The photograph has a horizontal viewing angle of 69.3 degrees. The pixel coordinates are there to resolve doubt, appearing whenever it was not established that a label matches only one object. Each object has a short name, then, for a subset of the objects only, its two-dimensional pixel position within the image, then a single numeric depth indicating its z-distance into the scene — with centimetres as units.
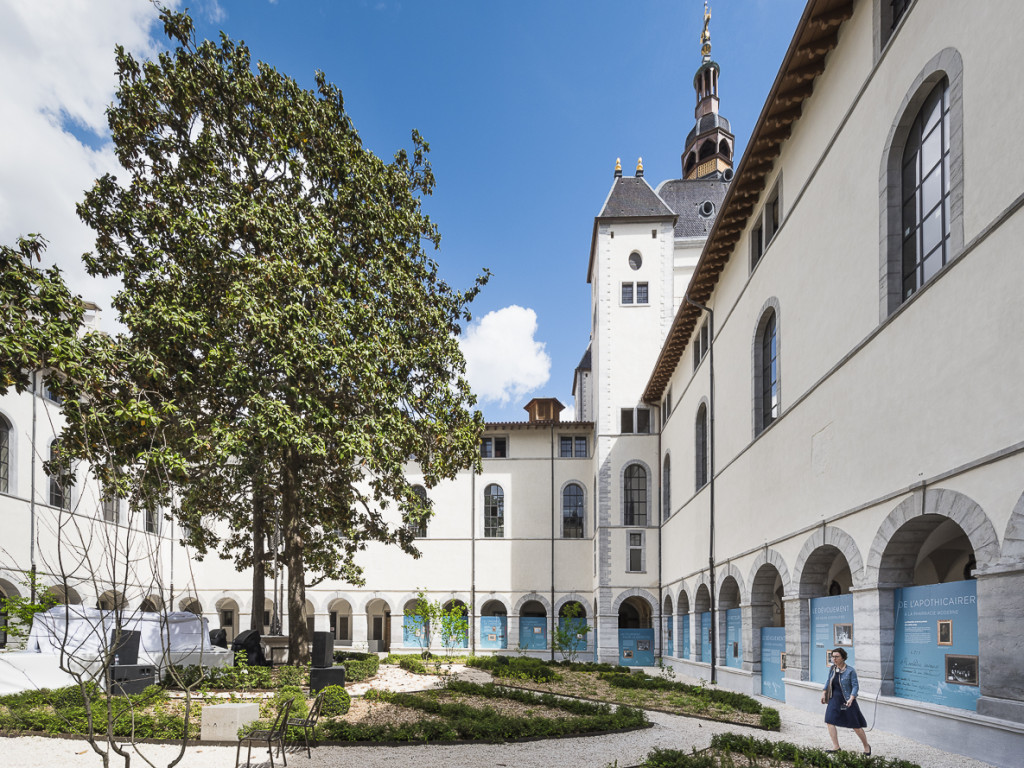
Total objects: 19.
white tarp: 1567
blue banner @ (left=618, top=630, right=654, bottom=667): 3228
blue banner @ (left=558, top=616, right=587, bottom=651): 3295
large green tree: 1544
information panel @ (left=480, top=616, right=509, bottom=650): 3666
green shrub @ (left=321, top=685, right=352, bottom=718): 1246
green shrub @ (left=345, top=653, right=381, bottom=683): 1888
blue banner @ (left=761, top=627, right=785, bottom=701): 1546
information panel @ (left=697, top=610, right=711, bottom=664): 2239
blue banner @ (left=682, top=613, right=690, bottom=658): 2612
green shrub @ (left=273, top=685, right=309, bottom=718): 1220
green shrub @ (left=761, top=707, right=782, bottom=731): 1152
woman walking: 955
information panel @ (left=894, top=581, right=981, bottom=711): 880
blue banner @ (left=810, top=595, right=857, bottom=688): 1199
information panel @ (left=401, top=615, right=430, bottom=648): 3650
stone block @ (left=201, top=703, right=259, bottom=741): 1072
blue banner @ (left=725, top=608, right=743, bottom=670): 1841
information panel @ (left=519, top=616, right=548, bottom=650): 3631
